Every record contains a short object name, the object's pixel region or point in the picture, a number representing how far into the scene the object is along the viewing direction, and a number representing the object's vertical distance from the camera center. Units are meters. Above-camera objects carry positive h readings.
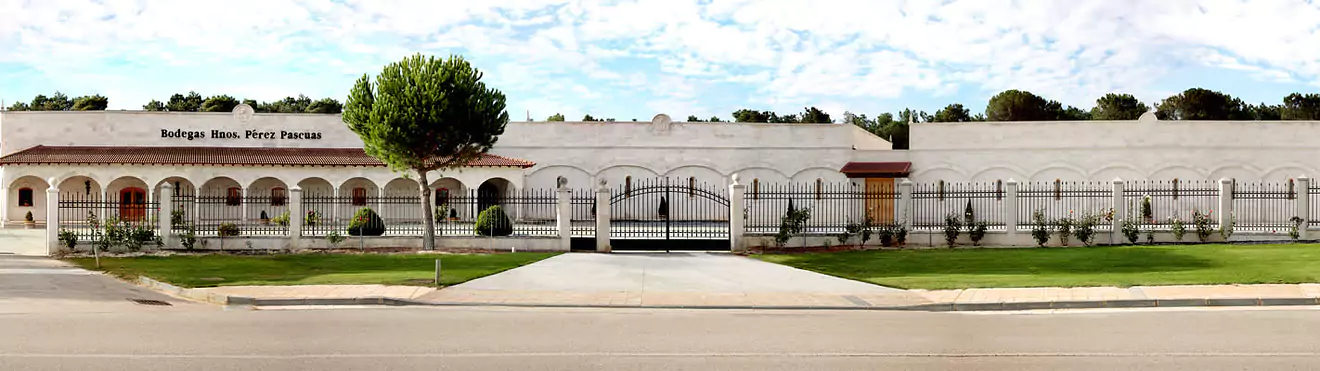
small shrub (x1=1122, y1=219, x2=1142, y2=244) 26.41 -1.39
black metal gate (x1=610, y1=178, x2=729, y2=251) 38.66 -1.28
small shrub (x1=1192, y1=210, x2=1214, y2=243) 26.84 -1.36
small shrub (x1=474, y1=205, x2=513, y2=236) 26.62 -1.03
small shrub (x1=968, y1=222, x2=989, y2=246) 26.49 -1.39
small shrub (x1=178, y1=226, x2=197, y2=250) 25.62 -1.33
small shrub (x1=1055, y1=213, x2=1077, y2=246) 26.52 -1.32
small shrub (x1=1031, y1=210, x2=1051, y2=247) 26.39 -1.34
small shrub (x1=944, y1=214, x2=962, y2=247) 26.36 -1.30
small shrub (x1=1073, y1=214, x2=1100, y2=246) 26.39 -1.36
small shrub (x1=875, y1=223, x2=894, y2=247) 26.48 -1.44
